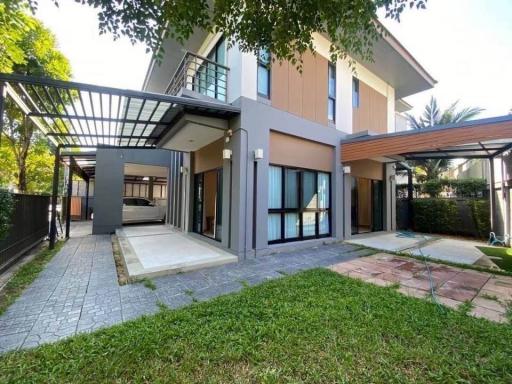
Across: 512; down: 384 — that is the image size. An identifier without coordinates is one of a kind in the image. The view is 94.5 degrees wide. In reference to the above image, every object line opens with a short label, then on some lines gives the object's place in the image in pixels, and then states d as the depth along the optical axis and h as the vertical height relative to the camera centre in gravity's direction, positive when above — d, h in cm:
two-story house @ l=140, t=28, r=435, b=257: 587 +172
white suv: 1234 -54
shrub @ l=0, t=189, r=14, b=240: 357 -17
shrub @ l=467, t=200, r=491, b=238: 886 -50
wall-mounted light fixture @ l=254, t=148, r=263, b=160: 577 +116
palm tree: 1519 +610
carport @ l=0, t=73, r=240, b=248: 370 +188
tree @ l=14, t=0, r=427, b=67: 274 +226
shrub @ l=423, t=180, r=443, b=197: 1151 +73
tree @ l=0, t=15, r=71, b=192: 898 +385
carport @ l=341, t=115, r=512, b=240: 541 +167
